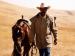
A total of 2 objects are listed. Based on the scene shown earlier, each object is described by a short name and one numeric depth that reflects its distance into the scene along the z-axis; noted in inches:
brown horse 473.4
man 435.3
